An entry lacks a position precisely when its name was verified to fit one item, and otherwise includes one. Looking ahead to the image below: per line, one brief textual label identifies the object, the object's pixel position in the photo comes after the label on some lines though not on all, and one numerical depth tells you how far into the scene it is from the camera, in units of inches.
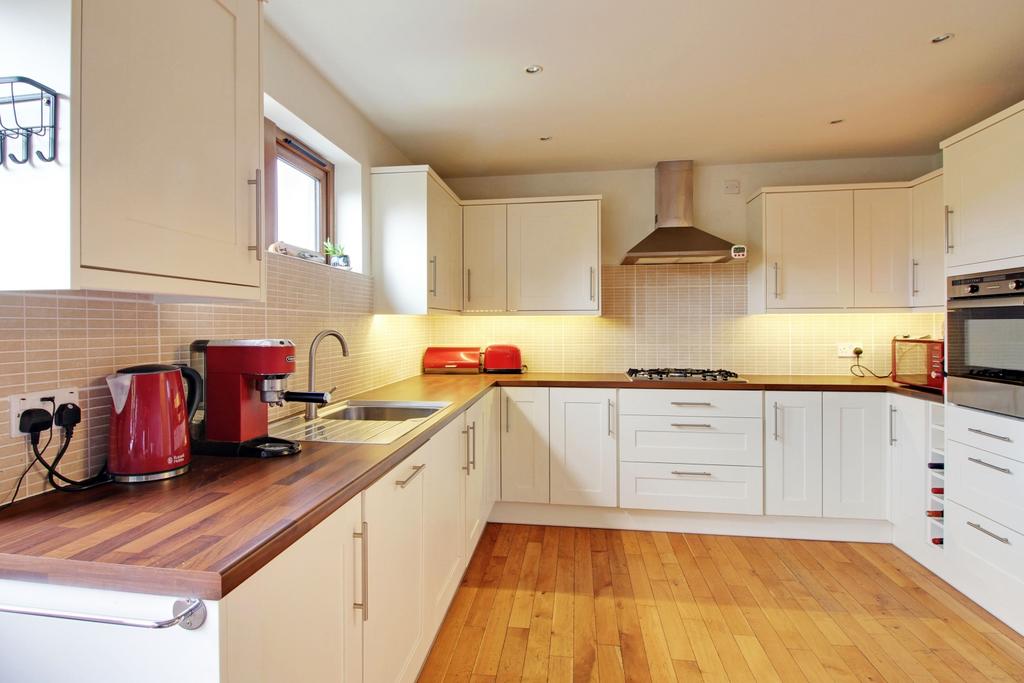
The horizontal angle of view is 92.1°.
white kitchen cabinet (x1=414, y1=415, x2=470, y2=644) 67.7
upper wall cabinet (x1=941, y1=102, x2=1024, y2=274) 76.8
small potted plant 96.9
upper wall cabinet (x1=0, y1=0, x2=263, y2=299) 31.1
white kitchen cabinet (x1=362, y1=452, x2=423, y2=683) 48.6
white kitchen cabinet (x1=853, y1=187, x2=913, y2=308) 119.0
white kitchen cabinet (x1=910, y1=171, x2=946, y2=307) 111.2
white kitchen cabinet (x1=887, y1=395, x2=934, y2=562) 99.3
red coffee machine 53.7
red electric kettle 43.3
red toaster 133.2
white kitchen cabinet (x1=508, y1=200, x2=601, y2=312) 129.3
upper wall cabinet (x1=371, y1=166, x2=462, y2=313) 107.5
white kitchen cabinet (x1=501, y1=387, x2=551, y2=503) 120.5
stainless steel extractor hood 122.7
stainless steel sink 61.8
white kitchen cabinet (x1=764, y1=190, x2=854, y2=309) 120.7
